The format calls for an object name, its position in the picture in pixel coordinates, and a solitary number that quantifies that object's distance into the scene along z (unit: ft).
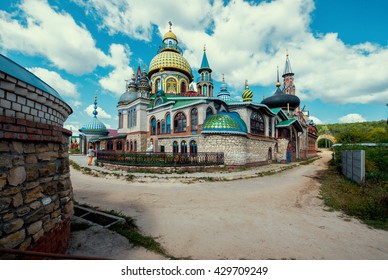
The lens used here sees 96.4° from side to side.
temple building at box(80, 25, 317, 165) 50.34
